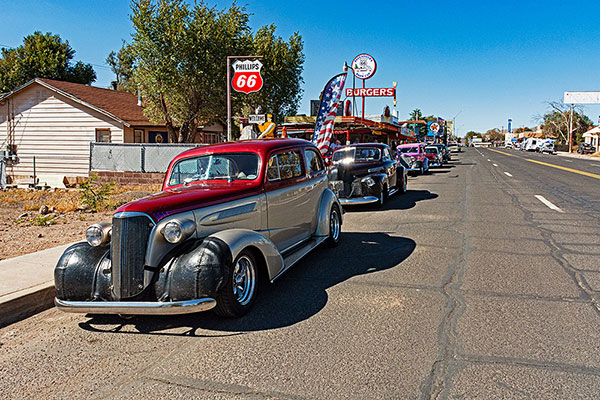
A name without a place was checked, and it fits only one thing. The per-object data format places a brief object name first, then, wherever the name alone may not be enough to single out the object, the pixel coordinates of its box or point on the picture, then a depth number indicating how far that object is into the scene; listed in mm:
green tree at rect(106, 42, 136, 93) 61506
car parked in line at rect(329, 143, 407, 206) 12344
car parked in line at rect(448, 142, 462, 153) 77062
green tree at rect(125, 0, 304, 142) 22547
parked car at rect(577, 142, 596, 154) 72000
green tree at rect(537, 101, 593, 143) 105625
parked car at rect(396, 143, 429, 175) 25784
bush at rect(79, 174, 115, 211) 12055
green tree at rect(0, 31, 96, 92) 40156
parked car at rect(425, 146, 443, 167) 31859
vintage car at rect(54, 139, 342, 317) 4293
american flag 16328
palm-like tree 122125
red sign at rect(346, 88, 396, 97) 35469
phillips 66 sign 13109
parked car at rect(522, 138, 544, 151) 83250
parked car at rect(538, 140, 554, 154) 81094
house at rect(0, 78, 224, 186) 24781
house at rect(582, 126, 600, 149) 83162
